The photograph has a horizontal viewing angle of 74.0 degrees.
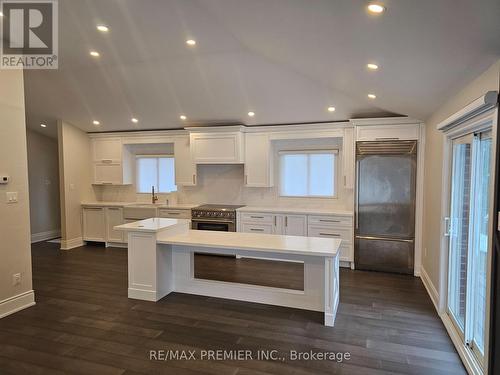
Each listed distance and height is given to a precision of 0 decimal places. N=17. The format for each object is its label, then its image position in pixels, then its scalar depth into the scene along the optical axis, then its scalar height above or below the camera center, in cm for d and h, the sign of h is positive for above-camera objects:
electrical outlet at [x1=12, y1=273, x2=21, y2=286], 359 -111
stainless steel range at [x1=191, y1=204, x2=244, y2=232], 584 -73
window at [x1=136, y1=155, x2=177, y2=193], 701 +8
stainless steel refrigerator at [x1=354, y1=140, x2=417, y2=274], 482 -40
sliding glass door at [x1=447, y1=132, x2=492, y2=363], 255 -51
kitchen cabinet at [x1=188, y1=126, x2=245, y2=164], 589 +58
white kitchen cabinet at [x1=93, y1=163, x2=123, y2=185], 692 +6
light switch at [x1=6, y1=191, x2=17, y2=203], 354 -21
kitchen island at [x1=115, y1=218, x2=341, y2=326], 337 -96
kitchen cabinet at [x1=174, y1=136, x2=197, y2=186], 626 +23
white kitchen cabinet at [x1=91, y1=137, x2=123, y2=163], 687 +57
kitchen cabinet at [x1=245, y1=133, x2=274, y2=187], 586 +28
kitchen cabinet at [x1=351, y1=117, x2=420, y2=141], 480 +71
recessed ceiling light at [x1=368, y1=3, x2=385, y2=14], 185 +95
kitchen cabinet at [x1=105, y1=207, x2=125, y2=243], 667 -91
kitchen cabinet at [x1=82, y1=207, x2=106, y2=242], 678 -97
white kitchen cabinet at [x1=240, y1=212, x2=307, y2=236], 546 -79
